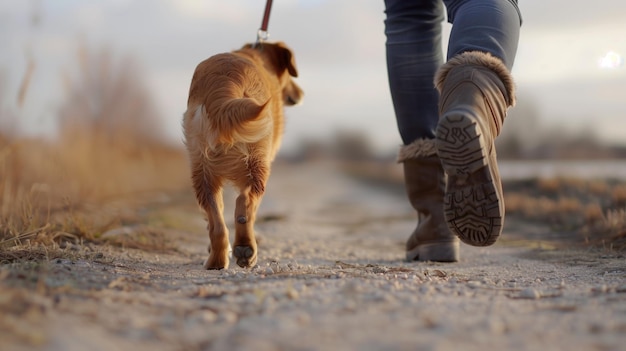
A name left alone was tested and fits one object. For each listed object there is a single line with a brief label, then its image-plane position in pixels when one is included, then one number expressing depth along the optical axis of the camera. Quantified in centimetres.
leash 363
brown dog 254
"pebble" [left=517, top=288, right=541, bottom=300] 169
